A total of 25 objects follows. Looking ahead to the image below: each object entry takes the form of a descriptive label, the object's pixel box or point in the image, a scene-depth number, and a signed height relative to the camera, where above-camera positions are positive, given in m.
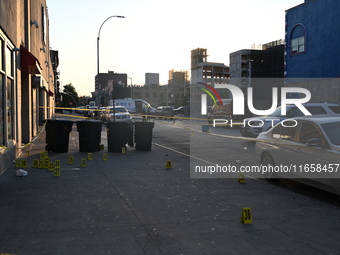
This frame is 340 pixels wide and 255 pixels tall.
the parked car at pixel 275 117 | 17.58 -0.52
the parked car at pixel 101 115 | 40.51 -1.03
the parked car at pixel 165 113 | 52.41 -1.02
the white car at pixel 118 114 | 35.06 -0.81
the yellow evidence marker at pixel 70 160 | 12.17 -1.66
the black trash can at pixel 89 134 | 15.34 -1.11
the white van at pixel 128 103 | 45.91 +0.24
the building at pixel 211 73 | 144.25 +12.09
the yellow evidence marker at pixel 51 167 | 10.85 -1.67
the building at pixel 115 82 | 107.26 +5.40
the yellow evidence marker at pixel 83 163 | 11.59 -1.66
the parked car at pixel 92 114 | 47.84 -1.12
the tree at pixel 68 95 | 121.82 +2.95
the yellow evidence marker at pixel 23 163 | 11.25 -1.61
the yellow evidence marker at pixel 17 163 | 11.12 -1.60
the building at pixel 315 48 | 31.34 +4.74
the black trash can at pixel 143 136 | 15.86 -1.21
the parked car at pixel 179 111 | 68.83 -0.99
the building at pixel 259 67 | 89.44 +9.22
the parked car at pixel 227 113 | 32.00 -0.60
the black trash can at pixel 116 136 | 15.55 -1.19
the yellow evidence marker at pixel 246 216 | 6.10 -1.67
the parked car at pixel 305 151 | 7.52 -0.95
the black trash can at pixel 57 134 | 14.91 -1.07
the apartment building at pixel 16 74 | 10.86 +1.11
